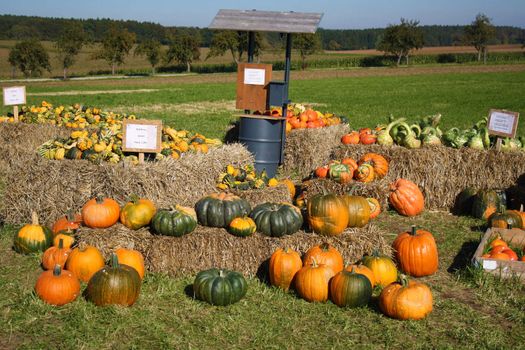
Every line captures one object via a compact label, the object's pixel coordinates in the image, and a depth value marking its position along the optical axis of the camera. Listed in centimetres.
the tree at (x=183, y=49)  7744
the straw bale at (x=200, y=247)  658
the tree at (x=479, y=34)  9875
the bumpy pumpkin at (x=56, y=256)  653
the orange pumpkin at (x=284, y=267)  621
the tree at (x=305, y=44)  8388
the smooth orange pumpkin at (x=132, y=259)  630
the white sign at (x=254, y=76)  1085
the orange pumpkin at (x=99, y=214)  673
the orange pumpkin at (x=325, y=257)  629
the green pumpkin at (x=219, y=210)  686
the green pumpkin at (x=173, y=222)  652
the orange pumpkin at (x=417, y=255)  665
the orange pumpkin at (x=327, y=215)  674
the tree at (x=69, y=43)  6625
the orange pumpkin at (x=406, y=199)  931
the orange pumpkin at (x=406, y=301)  551
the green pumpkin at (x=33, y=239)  715
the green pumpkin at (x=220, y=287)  576
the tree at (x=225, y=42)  7925
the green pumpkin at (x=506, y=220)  802
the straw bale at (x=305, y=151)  1173
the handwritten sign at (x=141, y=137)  789
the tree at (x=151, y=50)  7306
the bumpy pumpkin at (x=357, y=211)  712
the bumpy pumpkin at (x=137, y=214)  675
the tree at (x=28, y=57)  5922
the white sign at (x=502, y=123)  956
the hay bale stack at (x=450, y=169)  972
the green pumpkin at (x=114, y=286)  562
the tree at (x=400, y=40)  9175
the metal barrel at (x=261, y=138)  1034
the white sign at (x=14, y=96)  1335
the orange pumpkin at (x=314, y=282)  590
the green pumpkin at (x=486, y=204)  915
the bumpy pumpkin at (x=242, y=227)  661
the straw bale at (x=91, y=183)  751
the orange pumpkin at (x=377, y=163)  982
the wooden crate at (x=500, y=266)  642
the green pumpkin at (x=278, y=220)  670
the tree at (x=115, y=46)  7056
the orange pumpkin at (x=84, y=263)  628
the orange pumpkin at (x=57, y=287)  571
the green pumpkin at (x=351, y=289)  569
